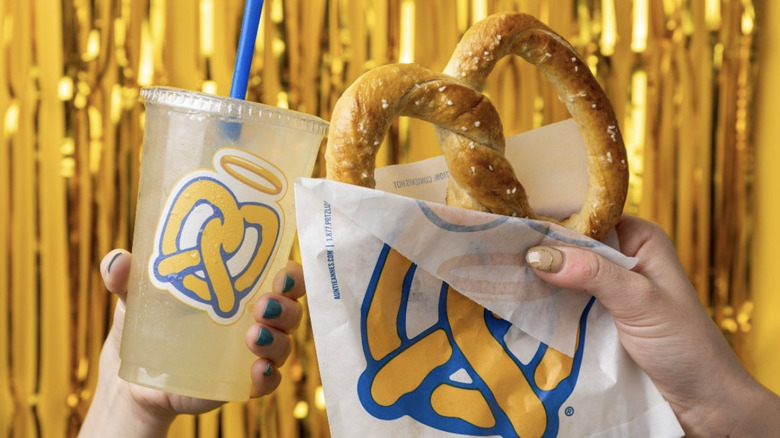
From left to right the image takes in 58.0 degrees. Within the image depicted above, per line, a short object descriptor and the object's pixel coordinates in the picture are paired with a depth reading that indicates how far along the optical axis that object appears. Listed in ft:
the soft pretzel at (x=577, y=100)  2.27
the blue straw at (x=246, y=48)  2.31
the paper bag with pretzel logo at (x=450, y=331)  2.17
